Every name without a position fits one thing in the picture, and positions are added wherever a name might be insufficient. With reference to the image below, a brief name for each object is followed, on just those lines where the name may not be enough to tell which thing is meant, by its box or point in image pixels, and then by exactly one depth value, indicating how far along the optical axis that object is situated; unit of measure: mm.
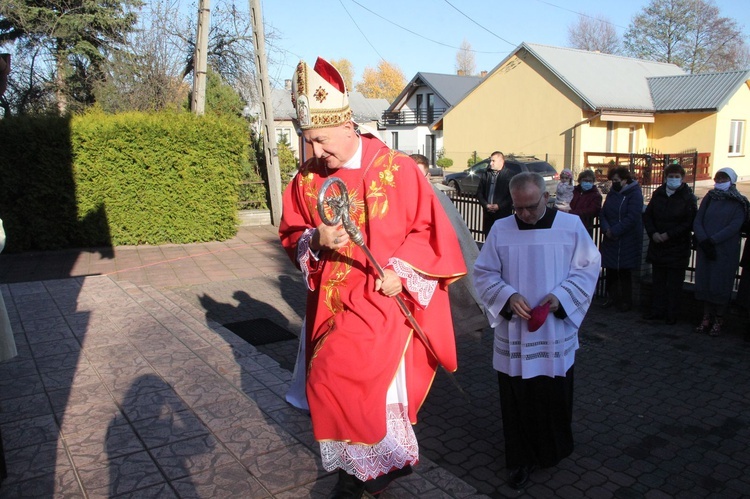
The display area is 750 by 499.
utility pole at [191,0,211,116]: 14798
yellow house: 28656
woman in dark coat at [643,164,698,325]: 6801
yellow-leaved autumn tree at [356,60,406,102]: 86625
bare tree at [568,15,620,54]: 53241
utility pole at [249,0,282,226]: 14683
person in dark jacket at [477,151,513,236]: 9117
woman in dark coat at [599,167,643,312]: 7543
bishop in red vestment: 3074
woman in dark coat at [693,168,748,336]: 6398
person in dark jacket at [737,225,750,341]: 6332
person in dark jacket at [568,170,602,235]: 8289
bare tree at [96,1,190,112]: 19703
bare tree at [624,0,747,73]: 43219
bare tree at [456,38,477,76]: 82000
